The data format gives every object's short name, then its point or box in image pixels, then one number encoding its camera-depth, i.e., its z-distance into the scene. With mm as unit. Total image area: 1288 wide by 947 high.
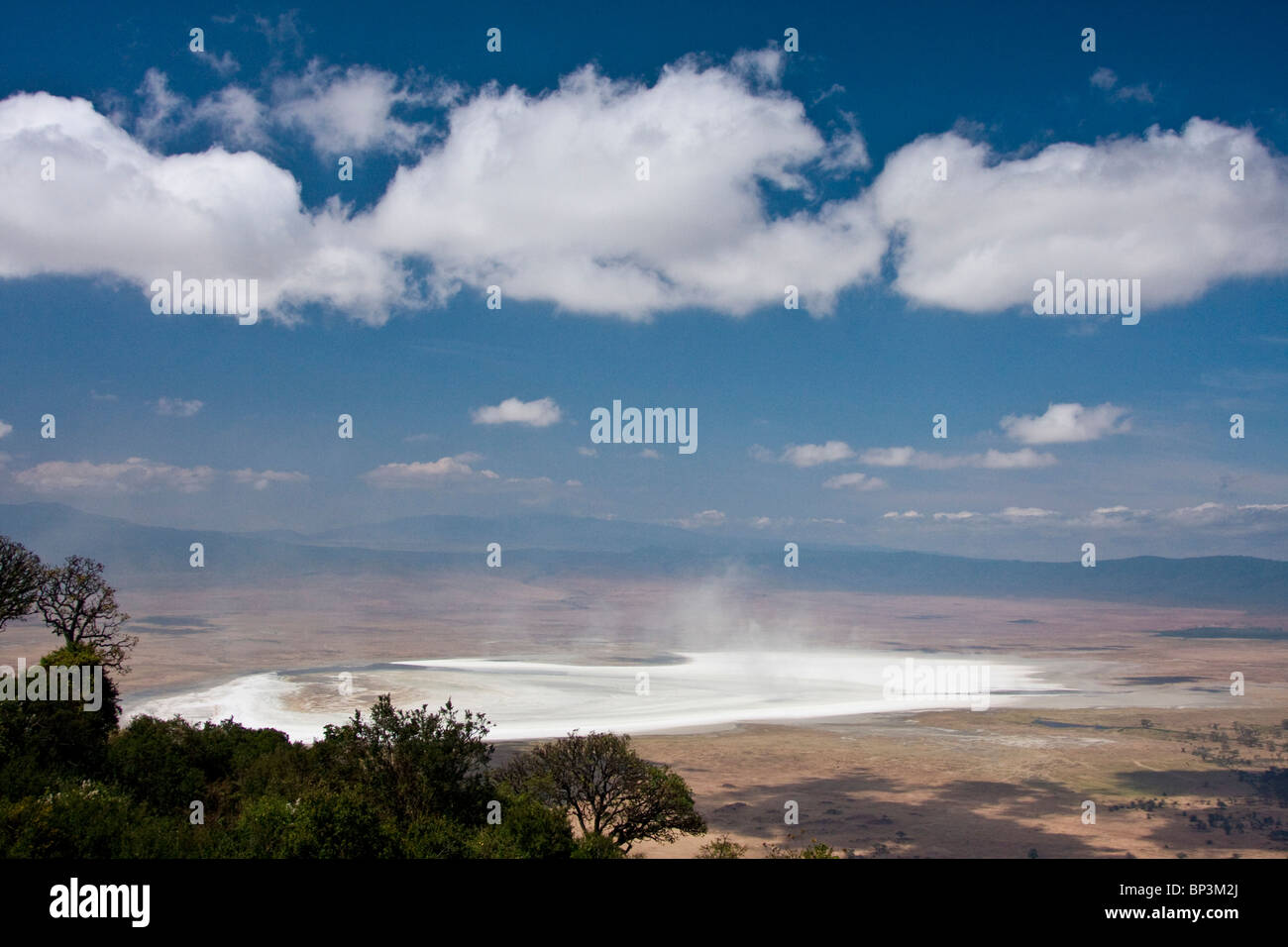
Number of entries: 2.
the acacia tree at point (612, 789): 36219
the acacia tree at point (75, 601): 51562
